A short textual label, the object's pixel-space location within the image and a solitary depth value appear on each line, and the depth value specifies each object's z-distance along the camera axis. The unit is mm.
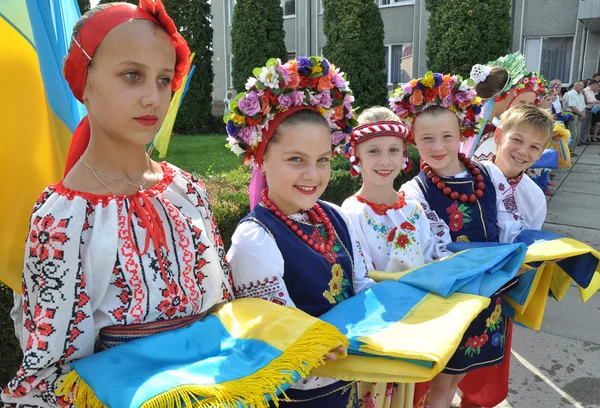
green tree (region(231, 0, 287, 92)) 16359
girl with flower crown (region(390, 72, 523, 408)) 2662
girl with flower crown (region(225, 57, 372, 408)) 1805
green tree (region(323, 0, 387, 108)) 15359
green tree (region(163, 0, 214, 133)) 15945
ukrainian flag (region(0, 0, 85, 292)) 1595
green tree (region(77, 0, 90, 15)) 11800
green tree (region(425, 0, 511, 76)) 13477
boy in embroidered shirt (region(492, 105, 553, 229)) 2908
